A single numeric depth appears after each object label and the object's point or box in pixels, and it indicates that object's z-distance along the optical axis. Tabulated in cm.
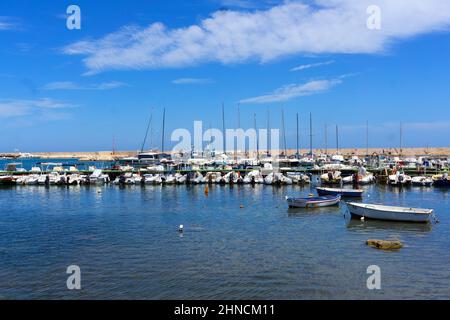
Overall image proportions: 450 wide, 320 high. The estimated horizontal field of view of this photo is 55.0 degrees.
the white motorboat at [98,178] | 6925
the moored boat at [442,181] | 5994
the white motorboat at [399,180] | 6178
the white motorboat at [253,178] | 6600
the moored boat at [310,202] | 4022
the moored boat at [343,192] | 4819
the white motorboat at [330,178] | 6462
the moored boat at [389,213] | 3222
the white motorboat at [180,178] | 6725
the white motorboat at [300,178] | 6544
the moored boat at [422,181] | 6097
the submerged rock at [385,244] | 2419
